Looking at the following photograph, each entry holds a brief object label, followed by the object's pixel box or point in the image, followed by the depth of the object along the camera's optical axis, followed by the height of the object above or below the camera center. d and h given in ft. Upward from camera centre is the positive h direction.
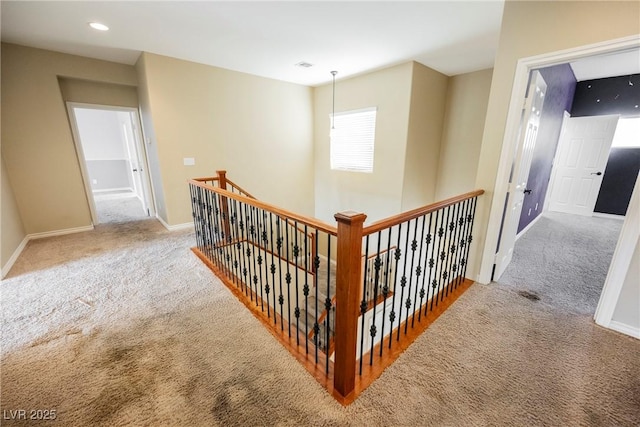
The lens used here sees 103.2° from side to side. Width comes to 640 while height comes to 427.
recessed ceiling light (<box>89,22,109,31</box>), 8.85 +4.34
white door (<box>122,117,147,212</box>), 15.96 -0.18
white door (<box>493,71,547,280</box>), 7.28 -0.36
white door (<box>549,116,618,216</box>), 15.56 -0.47
